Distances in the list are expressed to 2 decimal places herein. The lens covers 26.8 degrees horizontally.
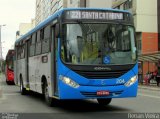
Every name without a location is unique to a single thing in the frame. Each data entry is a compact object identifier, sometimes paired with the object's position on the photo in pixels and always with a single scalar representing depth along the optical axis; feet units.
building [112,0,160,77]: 143.08
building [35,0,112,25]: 219.53
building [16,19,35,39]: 483.69
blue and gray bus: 31.89
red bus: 92.56
